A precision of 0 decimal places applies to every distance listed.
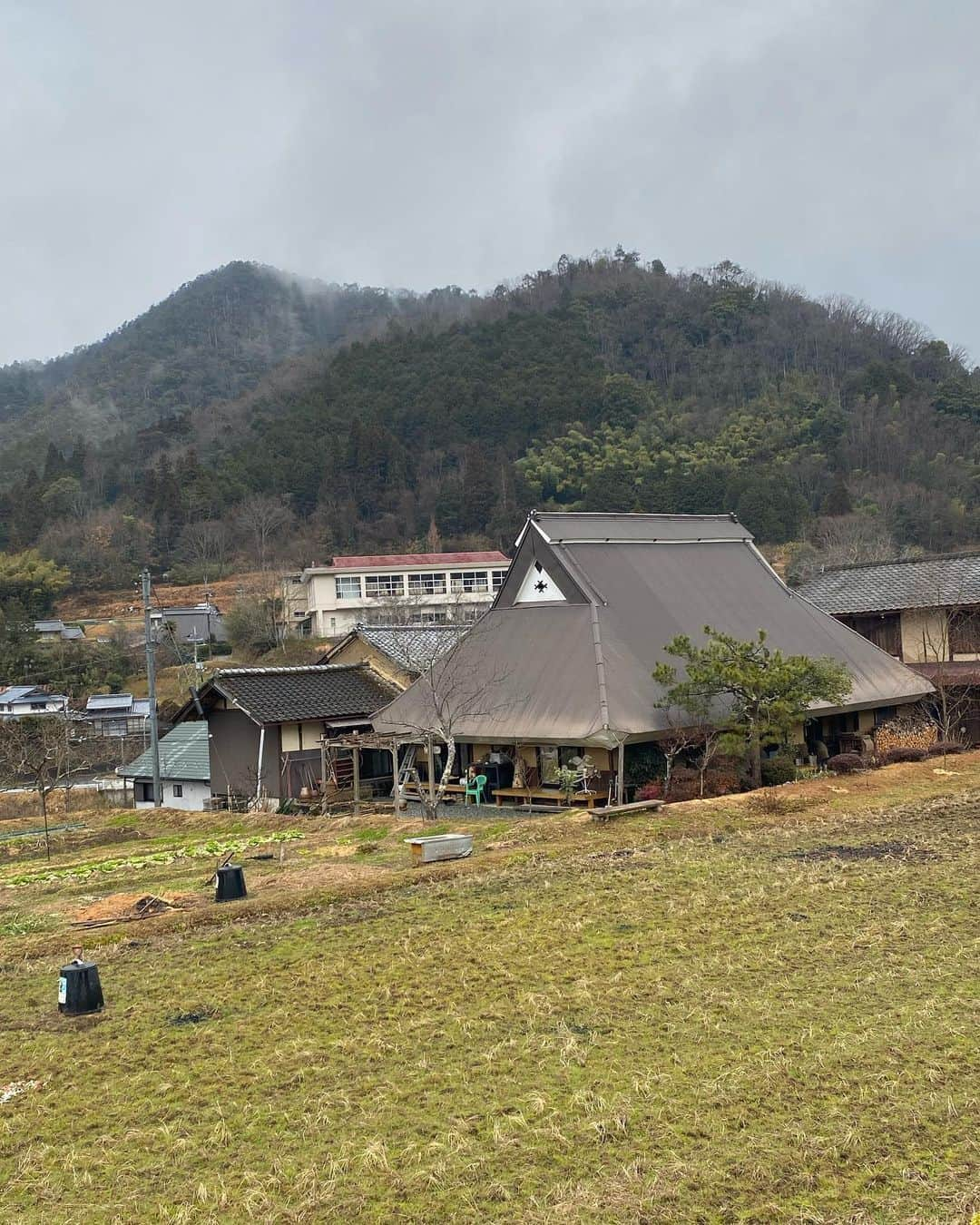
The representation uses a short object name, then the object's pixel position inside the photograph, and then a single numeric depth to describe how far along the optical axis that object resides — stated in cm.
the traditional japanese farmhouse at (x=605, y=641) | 2017
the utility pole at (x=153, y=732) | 2702
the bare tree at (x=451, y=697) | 2058
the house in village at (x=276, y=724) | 2558
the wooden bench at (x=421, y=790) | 2038
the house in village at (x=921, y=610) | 2728
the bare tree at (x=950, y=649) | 2522
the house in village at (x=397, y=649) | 2936
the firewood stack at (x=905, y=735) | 2355
